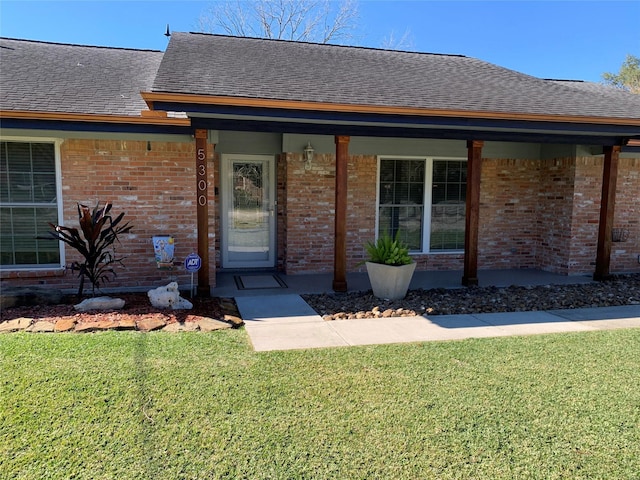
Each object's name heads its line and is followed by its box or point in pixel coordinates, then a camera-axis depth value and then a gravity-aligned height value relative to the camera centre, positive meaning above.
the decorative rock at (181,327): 5.18 -1.36
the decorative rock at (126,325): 5.16 -1.33
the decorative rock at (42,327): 5.05 -1.35
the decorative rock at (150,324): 5.18 -1.34
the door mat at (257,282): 7.59 -1.28
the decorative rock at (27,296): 5.85 -1.19
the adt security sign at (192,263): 6.19 -0.76
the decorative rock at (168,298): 5.94 -1.19
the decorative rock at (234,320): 5.45 -1.35
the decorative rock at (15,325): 5.02 -1.33
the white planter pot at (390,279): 6.66 -1.02
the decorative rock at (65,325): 5.06 -1.33
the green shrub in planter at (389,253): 6.70 -0.66
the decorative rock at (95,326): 5.08 -1.34
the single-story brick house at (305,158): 6.40 +0.84
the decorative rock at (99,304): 5.76 -1.24
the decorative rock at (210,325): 5.24 -1.36
